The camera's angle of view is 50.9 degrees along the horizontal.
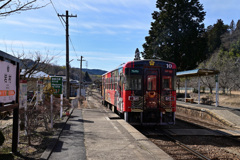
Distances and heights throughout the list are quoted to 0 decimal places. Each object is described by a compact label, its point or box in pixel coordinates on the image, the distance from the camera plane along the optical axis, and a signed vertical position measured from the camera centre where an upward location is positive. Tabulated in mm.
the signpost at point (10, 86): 5350 -42
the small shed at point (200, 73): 18978 +1030
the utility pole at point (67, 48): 22264 +3212
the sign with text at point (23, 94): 7545 -294
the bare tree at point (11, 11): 5720 +1820
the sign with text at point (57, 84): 12955 +31
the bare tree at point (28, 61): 12500 +1266
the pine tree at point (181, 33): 32938 +6842
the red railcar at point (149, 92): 11359 -311
